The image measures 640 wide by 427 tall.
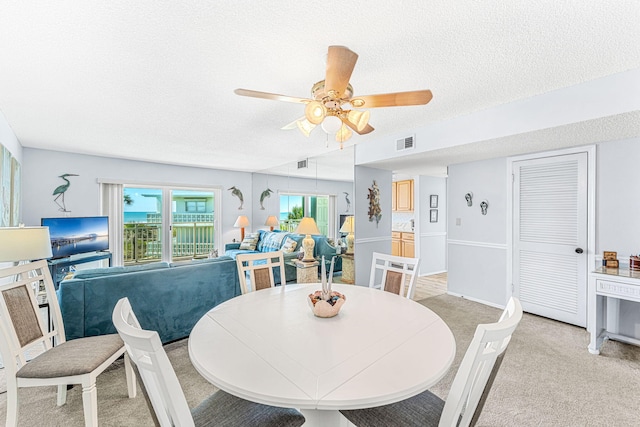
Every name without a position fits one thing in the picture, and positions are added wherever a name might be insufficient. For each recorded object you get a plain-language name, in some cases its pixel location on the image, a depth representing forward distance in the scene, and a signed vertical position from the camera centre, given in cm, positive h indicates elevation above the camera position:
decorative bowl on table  156 -52
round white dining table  95 -60
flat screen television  414 -37
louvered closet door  313 -30
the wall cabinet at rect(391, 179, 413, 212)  586 +33
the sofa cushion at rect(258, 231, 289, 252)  553 -61
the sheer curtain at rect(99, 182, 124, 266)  512 -4
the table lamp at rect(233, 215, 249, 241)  634 -25
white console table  242 -81
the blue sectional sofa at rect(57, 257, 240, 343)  224 -74
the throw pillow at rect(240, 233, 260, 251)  595 -67
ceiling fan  156 +67
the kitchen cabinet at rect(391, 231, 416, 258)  583 -71
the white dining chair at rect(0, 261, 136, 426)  147 -83
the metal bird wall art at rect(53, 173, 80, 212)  461 +29
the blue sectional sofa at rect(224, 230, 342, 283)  460 -69
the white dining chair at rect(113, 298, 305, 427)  84 -63
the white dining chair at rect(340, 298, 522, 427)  91 -65
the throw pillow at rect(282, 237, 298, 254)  494 -62
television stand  393 -73
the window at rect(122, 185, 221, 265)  559 -27
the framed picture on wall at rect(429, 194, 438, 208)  577 +21
